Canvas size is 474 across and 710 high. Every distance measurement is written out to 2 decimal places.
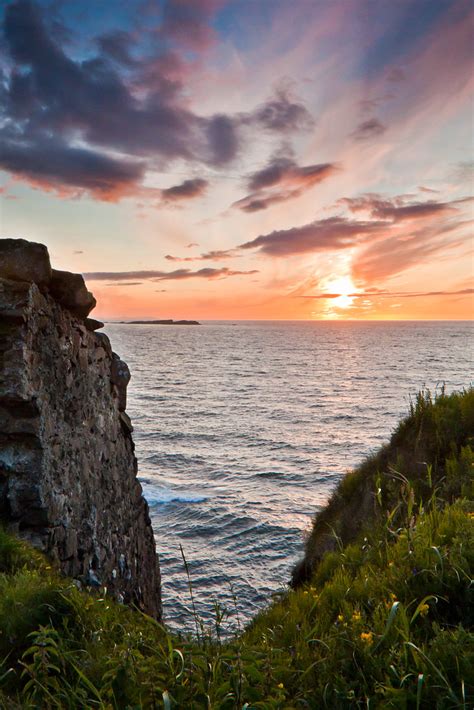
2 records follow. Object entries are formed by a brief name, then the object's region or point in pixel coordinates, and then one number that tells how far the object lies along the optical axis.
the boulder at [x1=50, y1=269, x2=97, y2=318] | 9.38
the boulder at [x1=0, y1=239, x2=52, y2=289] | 8.41
